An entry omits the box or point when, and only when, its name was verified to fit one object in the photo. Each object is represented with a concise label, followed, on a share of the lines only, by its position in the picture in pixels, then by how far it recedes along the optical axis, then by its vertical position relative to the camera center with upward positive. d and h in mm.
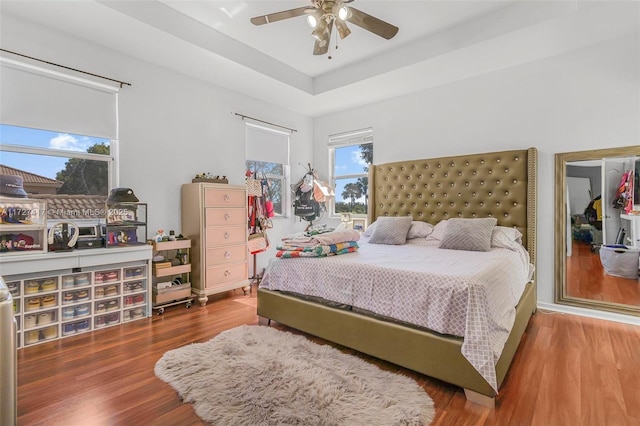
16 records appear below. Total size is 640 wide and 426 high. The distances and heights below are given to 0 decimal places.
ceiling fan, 2105 +1399
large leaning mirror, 2807 -201
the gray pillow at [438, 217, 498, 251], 2854 -264
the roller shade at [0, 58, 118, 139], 2461 +985
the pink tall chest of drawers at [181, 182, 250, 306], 3320 -273
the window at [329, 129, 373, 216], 4668 +647
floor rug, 1529 -1042
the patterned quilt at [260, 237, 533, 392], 1640 -531
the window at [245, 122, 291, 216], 4343 +749
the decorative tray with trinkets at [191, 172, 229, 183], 3509 +383
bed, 1734 -481
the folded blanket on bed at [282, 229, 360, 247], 2664 -269
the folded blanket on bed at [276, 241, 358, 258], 2564 -360
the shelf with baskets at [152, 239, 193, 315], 3082 -694
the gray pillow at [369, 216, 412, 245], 3391 -260
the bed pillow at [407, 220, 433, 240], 3553 -263
